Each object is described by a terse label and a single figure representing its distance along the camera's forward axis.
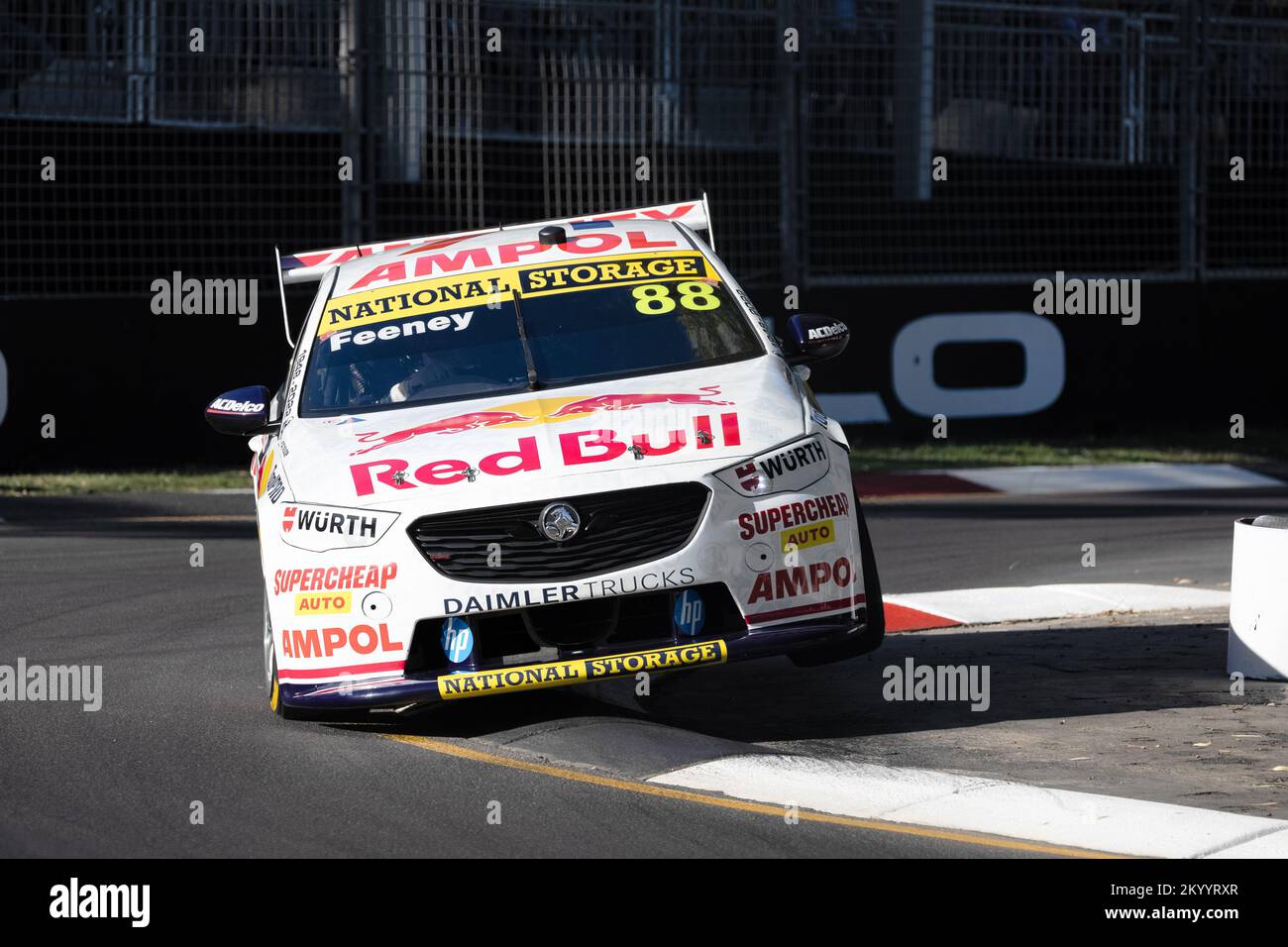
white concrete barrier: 7.44
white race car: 6.37
